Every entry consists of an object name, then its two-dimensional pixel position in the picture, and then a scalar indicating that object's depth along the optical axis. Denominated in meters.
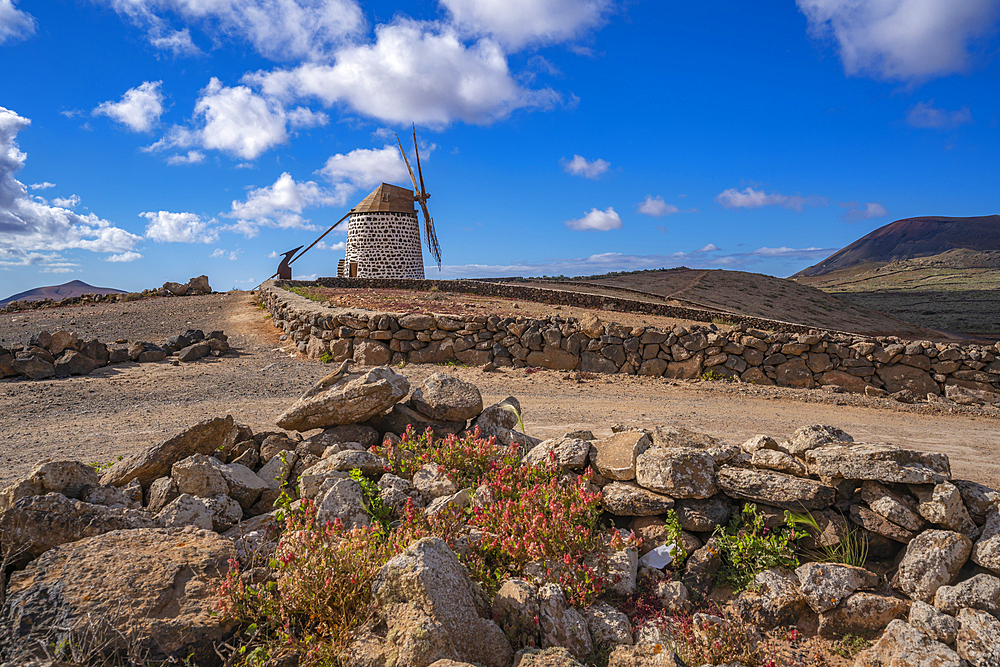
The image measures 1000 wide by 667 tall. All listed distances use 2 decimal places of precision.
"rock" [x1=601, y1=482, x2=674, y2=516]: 4.23
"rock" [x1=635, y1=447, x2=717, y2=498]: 4.15
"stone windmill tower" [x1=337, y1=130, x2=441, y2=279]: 37.47
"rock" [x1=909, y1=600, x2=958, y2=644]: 3.16
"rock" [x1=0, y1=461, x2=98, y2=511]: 3.95
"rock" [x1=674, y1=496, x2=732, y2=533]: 4.12
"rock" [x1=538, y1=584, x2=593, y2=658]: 3.19
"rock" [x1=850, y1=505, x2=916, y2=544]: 3.77
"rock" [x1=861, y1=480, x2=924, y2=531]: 3.74
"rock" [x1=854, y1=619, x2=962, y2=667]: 3.02
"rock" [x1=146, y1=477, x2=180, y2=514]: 4.39
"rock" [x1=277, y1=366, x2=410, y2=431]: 5.51
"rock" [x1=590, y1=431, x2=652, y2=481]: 4.52
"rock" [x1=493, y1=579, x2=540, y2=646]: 3.23
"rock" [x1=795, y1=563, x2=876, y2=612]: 3.52
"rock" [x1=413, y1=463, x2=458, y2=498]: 4.57
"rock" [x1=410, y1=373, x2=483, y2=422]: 6.04
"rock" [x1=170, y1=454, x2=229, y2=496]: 4.36
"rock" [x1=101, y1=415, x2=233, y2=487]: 4.71
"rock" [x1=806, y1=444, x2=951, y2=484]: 3.79
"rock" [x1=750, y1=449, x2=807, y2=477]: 4.27
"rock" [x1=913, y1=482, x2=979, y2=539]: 3.65
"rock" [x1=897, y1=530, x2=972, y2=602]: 3.45
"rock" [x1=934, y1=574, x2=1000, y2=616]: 3.23
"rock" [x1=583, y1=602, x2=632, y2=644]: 3.30
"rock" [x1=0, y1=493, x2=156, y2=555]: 3.50
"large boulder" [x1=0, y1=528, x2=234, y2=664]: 2.86
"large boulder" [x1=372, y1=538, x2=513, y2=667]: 2.77
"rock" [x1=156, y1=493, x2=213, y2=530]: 3.97
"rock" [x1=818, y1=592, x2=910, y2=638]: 3.47
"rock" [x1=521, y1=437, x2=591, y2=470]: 4.75
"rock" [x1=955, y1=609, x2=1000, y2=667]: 2.98
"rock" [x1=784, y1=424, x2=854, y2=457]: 4.62
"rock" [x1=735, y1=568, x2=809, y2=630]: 3.60
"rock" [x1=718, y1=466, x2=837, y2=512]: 3.99
